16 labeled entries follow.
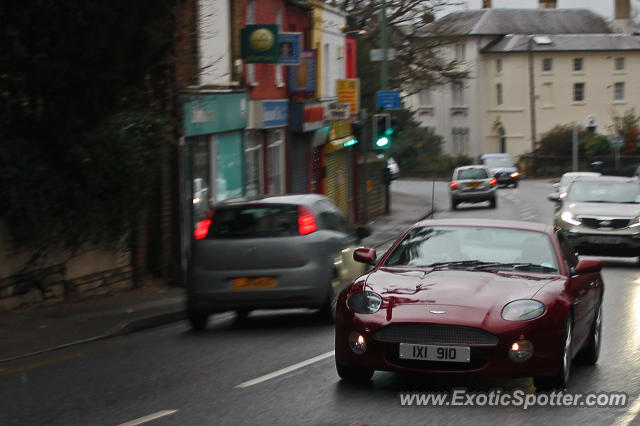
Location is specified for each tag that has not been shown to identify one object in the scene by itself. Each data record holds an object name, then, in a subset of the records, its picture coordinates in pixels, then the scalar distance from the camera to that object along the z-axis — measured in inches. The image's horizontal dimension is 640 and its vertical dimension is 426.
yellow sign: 1425.9
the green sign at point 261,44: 1008.2
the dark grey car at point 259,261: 524.4
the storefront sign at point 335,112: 1346.0
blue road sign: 1368.1
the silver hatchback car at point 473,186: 1793.8
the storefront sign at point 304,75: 1230.3
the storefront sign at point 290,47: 1063.6
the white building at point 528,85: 3513.8
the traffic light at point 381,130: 1261.1
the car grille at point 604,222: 867.6
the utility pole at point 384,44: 1366.9
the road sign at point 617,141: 2844.5
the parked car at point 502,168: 2532.0
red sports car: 331.3
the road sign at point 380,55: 1378.0
